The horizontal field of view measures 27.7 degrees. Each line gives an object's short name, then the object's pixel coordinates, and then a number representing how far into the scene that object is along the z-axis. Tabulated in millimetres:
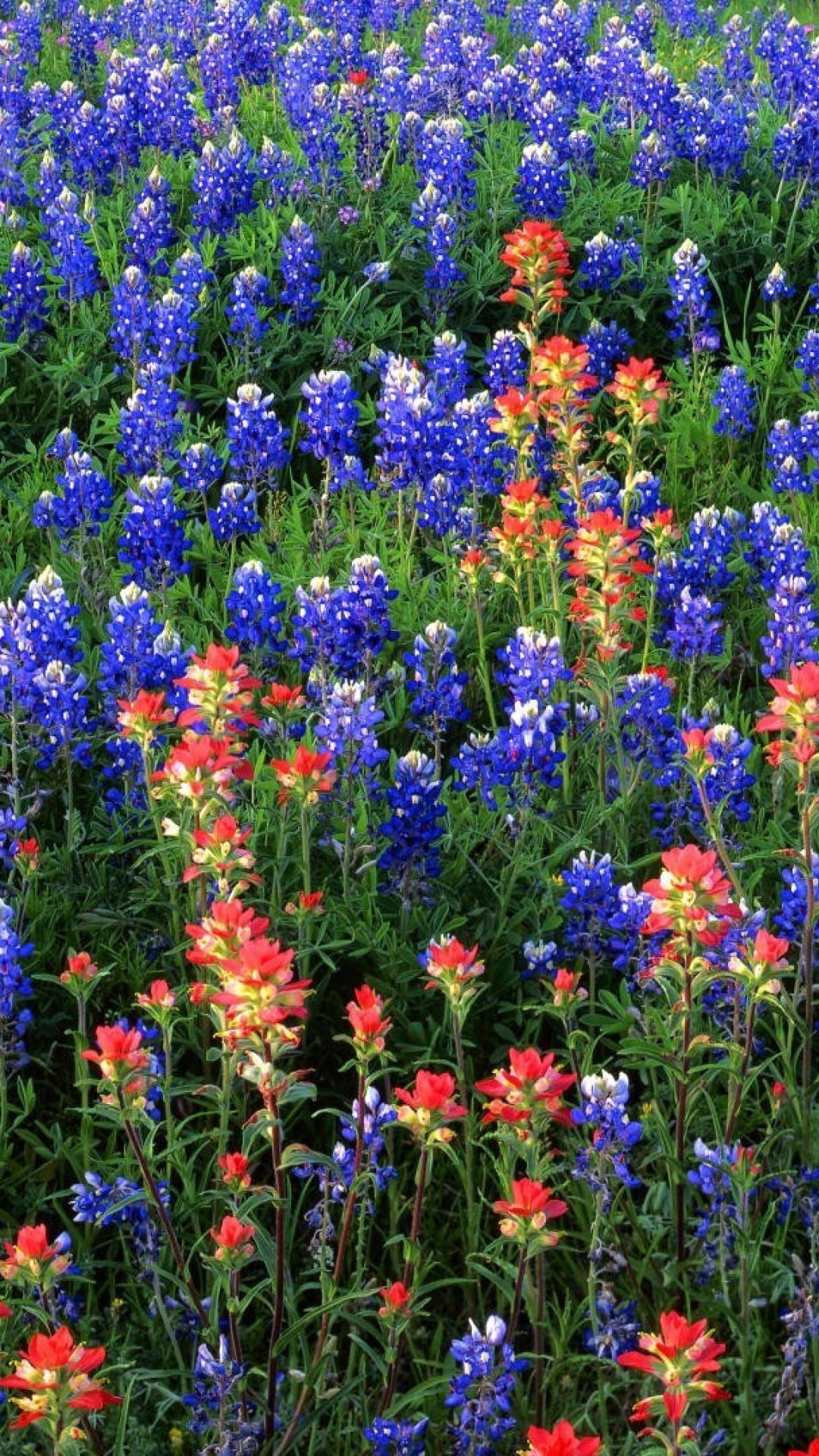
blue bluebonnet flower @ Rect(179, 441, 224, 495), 4695
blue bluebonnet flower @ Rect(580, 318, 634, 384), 5266
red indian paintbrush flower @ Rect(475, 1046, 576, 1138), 2121
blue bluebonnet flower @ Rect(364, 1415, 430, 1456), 2274
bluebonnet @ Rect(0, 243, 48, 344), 5445
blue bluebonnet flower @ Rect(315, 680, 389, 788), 3246
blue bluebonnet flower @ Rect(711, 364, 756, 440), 5031
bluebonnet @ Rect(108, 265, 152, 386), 5012
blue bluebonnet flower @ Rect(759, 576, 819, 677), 3605
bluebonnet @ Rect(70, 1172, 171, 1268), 2594
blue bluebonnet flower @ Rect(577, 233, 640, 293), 5734
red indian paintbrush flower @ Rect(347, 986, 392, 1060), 2191
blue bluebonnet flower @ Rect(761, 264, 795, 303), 5555
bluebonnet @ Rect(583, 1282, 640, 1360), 2420
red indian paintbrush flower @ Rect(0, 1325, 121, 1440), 1812
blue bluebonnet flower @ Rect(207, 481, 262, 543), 4332
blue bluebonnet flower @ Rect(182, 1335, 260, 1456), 2223
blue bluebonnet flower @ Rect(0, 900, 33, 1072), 2768
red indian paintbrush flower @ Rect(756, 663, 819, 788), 2430
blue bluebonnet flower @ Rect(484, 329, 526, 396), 4934
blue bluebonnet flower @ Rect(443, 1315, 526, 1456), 2236
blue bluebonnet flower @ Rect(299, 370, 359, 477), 4367
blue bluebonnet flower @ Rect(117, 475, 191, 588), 3924
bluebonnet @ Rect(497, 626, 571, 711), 3453
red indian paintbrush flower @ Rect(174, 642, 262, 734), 2607
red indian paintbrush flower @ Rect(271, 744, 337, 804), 2812
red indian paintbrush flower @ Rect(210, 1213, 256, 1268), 2092
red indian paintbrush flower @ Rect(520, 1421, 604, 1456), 1622
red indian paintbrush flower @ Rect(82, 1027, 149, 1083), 2129
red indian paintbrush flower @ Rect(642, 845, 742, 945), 2209
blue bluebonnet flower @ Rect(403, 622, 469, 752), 3578
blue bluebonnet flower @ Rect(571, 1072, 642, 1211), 2504
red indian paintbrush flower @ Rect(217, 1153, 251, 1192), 2217
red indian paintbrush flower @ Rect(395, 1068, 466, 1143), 2098
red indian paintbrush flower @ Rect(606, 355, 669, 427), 3705
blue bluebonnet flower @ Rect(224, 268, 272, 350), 5254
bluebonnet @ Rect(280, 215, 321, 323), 5539
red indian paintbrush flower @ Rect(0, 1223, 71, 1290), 2010
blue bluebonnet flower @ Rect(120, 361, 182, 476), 4457
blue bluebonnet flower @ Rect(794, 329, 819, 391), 5207
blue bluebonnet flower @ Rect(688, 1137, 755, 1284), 2486
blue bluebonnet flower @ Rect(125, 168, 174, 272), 5711
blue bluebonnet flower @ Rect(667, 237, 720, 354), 5352
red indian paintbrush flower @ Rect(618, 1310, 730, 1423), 1793
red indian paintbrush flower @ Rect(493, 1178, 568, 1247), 2068
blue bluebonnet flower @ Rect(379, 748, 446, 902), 3168
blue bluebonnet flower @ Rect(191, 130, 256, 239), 5914
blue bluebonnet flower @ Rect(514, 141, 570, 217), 5867
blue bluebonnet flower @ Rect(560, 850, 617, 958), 3061
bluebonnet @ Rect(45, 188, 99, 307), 5536
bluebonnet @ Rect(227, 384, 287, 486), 4469
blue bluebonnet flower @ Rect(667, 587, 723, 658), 3814
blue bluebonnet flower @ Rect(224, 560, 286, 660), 3664
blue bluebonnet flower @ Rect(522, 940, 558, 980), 3059
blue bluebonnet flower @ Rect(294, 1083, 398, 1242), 2521
